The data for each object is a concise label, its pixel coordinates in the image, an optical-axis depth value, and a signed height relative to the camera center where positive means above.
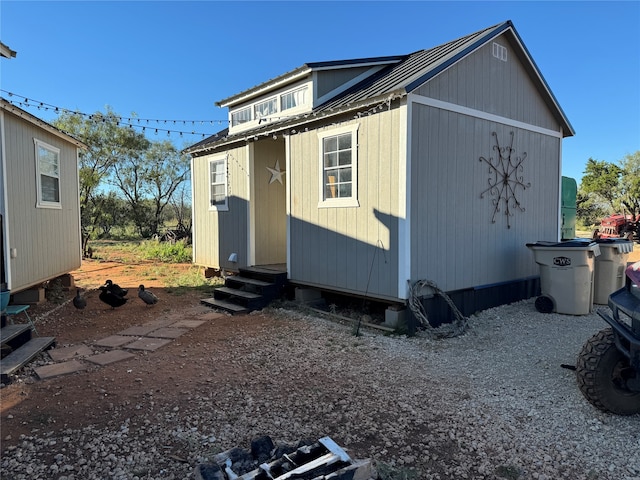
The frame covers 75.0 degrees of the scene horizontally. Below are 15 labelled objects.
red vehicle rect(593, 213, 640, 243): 17.45 -0.54
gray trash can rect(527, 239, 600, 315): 6.24 -0.91
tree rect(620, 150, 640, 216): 23.28 +1.86
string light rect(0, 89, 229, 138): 8.58 +2.47
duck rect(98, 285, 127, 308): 6.88 -1.34
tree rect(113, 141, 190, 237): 18.94 +1.73
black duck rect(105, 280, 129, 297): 6.90 -1.21
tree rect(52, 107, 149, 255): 15.61 +2.76
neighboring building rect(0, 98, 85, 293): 6.09 +0.29
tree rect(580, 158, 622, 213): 24.16 +2.05
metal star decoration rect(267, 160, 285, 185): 8.62 +0.91
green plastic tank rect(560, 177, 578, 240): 10.22 +0.21
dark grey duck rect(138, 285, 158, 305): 6.91 -1.33
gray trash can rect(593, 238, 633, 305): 6.75 -0.83
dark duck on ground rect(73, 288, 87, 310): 6.61 -1.35
